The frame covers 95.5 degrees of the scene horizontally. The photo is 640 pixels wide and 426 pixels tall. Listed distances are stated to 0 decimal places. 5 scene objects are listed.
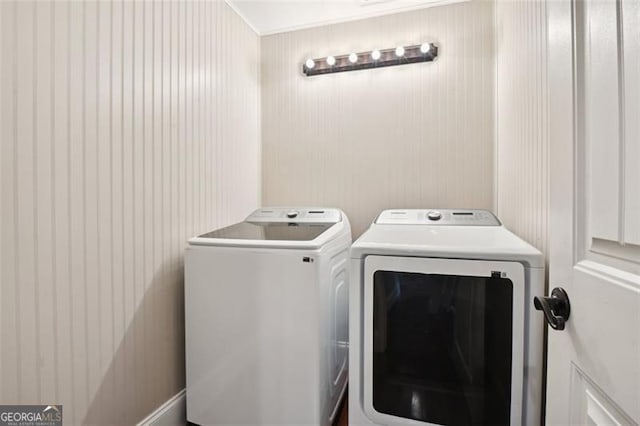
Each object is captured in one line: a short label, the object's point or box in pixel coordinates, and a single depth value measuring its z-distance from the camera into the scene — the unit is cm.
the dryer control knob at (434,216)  181
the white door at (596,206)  45
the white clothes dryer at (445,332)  108
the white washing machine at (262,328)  133
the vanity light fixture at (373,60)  209
